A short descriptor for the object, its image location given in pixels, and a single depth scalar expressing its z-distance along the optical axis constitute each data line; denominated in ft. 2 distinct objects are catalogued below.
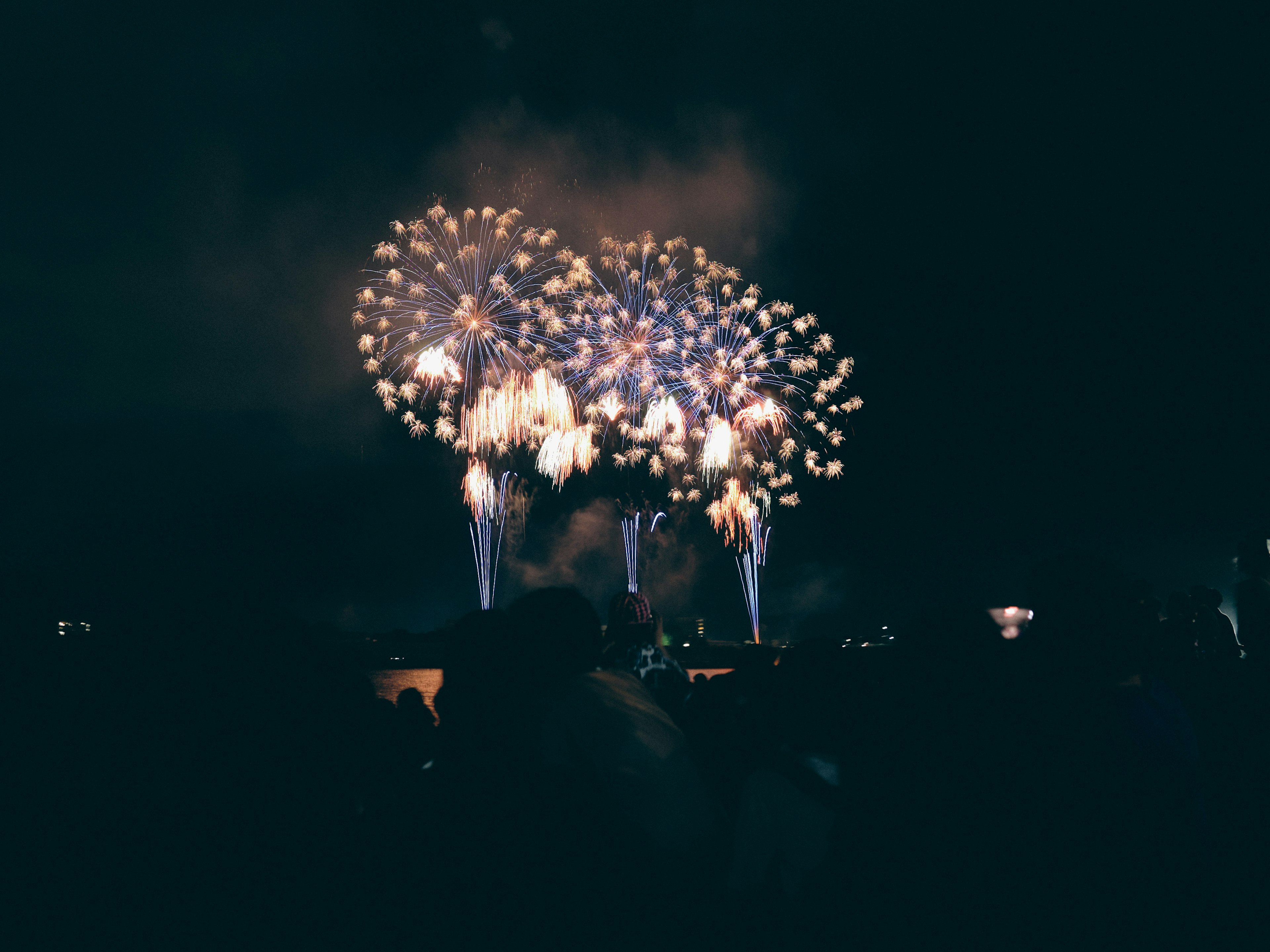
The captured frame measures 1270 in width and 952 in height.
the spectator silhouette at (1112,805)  7.32
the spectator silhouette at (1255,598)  18.76
